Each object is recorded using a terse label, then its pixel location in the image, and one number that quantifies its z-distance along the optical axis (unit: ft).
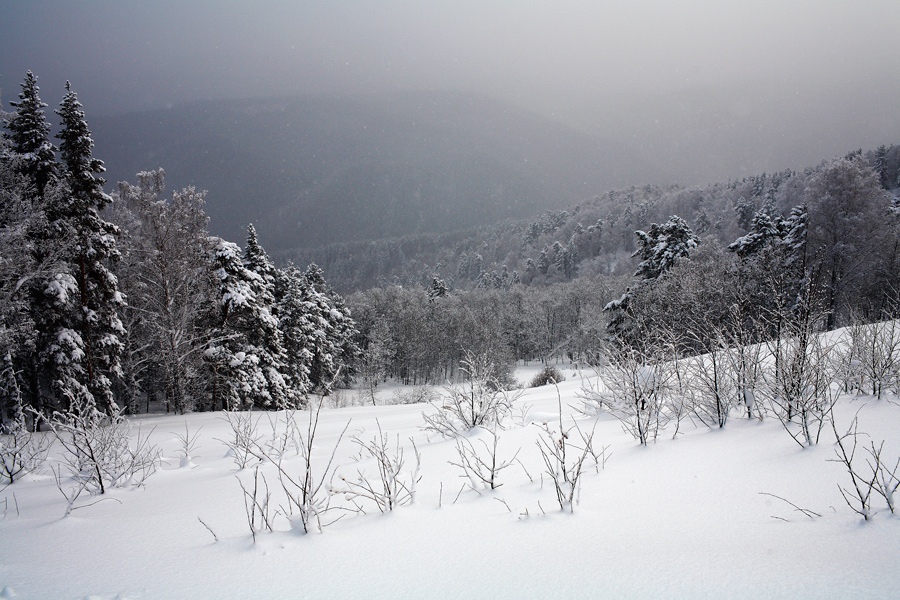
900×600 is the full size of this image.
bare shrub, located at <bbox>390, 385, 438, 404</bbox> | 85.66
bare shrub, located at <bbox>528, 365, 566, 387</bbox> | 75.57
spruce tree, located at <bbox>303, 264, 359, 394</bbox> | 103.71
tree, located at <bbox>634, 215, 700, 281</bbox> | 86.58
